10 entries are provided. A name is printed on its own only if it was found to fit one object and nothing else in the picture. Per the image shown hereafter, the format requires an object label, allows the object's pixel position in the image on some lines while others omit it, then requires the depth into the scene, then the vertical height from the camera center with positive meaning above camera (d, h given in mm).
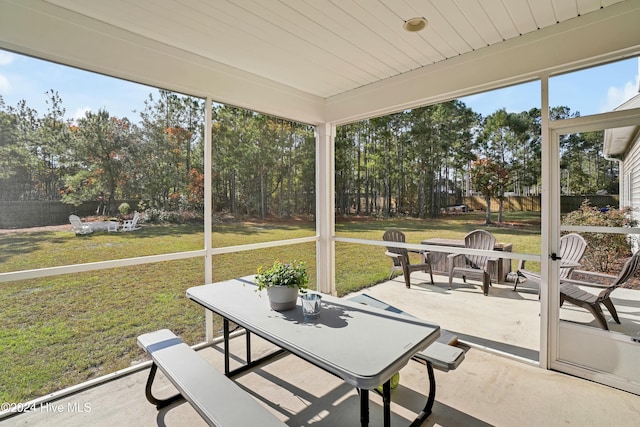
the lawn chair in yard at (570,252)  2602 -334
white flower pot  2037 -551
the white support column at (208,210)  3205 +2
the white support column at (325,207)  4484 +50
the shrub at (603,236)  2445 -197
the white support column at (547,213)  2666 -16
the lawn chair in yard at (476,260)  3220 -517
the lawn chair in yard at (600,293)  2434 -648
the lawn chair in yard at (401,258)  3865 -586
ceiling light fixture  2424 +1446
